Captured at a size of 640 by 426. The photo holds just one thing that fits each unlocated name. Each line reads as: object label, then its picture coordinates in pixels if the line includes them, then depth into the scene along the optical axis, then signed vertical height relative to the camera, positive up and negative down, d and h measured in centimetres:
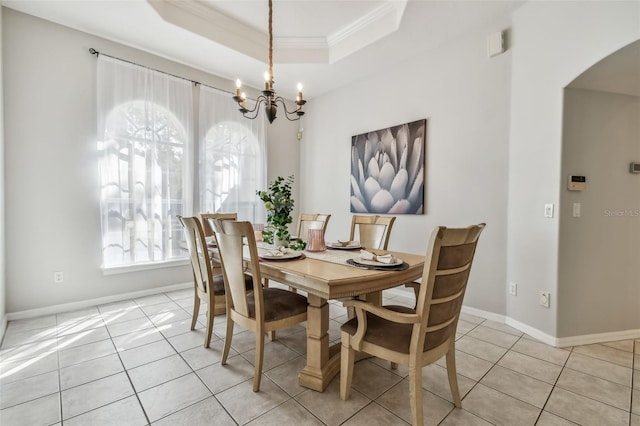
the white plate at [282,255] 185 -33
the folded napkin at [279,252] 192 -32
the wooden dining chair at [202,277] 212 -56
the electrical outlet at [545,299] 232 -76
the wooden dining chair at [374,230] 252 -22
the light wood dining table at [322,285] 142 -41
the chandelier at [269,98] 212 +84
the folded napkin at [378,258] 168 -31
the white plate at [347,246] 231 -32
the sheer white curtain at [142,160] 305 +53
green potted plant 214 -2
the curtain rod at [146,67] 296 +163
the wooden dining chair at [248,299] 165 -62
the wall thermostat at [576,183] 223 +20
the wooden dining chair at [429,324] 127 -57
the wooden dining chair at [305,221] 298 -16
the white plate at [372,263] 164 -33
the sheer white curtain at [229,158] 378 +70
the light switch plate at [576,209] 226 -1
